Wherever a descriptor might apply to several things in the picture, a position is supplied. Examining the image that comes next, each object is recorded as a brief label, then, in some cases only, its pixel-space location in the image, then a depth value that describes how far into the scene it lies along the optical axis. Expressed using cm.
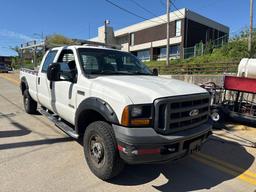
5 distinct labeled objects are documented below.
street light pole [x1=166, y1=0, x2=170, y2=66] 1504
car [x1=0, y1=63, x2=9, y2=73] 2697
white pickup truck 247
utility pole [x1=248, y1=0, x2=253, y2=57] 1223
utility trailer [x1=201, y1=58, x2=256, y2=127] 526
